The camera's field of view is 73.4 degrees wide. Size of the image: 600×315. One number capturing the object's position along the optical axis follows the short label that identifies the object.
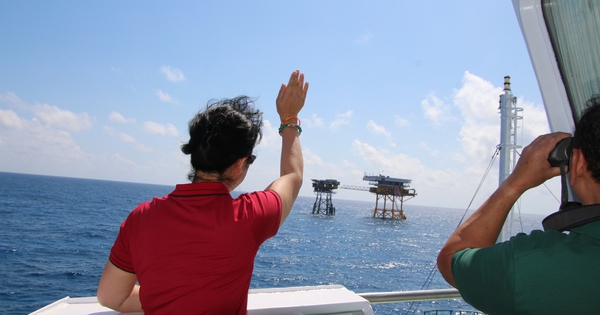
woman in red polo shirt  0.99
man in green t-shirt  0.79
